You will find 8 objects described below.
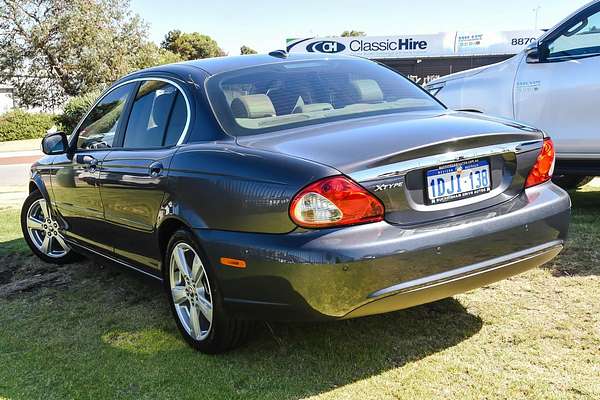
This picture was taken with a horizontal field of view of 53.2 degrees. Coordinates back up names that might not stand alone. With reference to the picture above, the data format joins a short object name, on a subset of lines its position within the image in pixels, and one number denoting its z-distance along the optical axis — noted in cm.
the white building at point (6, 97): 3300
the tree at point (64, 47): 3034
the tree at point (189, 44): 7612
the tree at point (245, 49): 9017
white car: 530
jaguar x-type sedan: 254
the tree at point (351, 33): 8559
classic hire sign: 3644
